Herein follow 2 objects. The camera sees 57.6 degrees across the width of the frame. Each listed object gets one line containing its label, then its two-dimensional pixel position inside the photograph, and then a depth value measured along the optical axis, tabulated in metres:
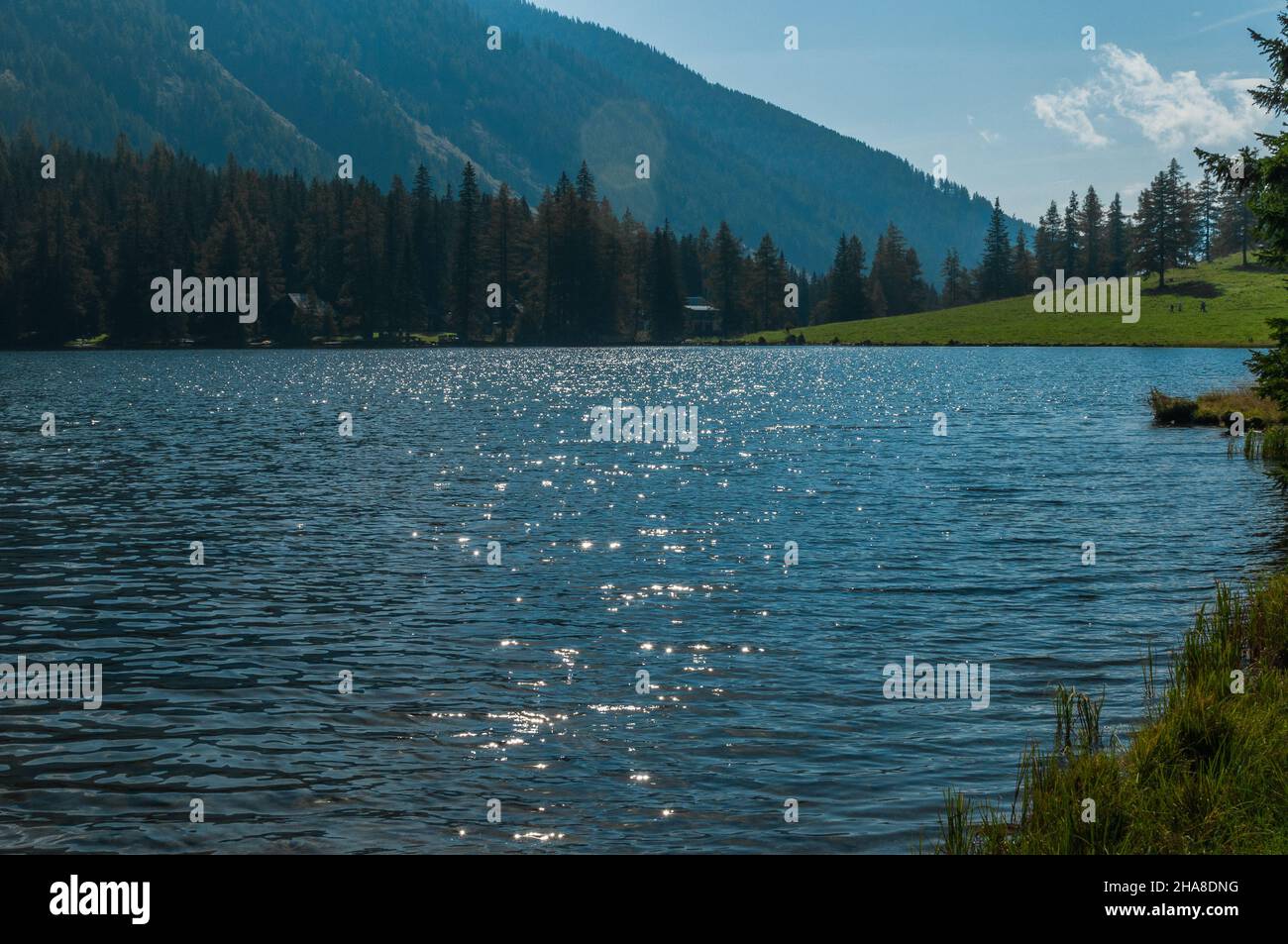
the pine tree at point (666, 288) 194.00
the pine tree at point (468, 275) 184.25
